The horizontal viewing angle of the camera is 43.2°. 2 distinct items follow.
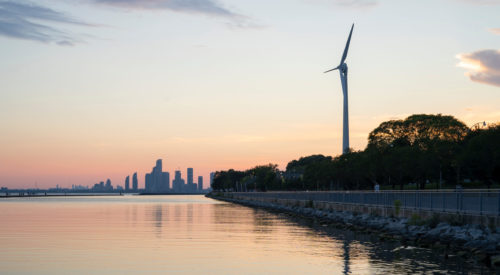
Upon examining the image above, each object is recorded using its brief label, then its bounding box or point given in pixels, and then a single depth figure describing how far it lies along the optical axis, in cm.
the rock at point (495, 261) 3566
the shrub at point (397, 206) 6449
